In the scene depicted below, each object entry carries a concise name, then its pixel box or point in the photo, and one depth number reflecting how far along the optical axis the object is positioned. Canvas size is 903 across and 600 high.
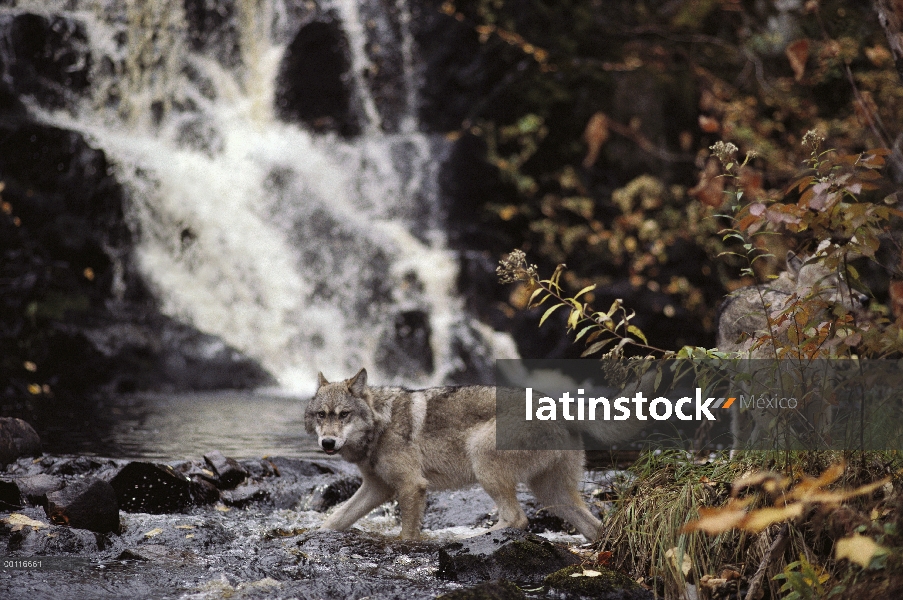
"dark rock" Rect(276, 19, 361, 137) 36.78
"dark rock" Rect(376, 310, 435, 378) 31.56
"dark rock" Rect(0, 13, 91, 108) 32.34
